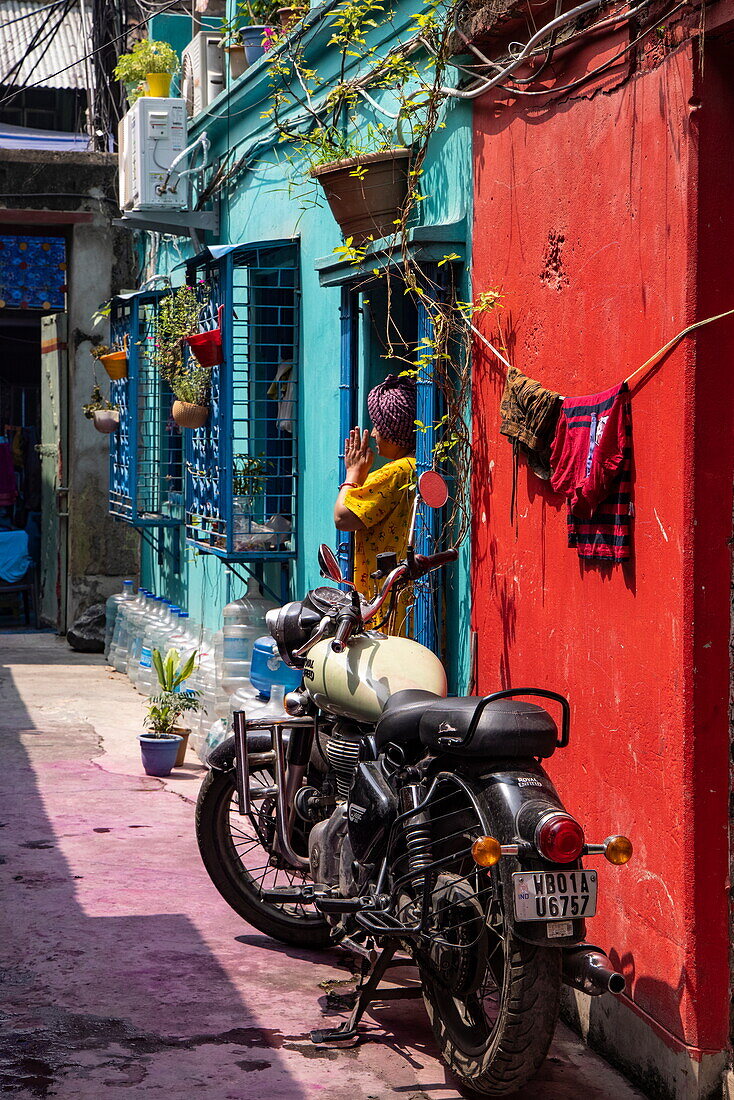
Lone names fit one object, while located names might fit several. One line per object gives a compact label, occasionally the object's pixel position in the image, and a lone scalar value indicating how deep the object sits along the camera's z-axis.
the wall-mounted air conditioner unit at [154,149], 9.80
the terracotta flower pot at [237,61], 9.23
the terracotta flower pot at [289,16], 7.58
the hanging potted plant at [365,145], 5.81
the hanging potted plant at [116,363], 11.36
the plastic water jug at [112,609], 12.02
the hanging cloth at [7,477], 16.88
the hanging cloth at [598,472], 4.00
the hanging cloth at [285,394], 8.05
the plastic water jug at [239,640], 8.16
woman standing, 5.75
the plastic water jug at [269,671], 7.20
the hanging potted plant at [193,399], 8.62
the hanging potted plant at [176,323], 8.80
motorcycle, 3.50
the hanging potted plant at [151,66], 10.15
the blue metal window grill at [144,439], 10.64
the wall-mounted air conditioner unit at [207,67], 9.81
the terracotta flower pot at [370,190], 5.82
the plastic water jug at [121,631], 11.55
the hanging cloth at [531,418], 4.46
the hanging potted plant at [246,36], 8.45
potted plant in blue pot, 7.85
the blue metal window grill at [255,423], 7.91
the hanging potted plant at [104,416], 11.47
